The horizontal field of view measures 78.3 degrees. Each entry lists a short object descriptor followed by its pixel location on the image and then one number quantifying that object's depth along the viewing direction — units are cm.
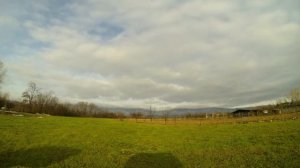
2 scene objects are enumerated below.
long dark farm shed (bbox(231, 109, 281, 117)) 6941
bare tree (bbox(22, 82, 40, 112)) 9806
